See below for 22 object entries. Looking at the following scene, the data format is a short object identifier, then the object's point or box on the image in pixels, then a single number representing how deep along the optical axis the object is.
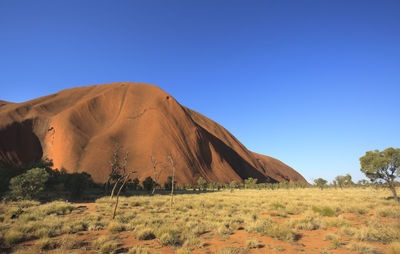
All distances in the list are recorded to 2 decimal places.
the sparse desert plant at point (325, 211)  15.05
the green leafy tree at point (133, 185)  42.77
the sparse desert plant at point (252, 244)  8.25
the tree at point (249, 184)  66.50
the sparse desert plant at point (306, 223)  11.59
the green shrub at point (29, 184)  19.50
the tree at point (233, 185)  64.71
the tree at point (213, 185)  63.52
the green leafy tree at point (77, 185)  25.36
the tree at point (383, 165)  21.81
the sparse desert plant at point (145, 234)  8.95
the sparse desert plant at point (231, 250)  7.18
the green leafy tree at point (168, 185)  52.68
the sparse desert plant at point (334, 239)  8.53
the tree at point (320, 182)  66.82
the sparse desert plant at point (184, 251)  7.07
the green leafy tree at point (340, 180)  62.90
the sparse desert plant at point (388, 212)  14.41
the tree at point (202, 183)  59.40
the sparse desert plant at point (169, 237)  8.34
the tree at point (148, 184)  44.09
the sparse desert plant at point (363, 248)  7.59
